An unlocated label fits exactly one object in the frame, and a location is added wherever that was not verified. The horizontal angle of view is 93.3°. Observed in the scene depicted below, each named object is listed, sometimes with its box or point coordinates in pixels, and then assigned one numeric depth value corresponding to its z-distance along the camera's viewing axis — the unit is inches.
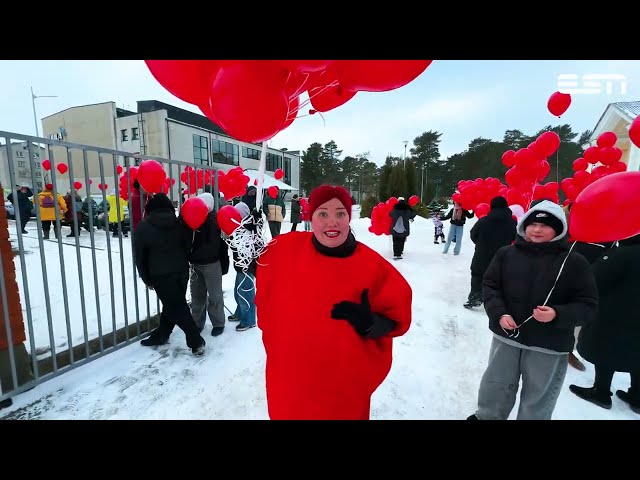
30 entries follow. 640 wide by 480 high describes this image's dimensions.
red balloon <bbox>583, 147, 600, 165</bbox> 215.2
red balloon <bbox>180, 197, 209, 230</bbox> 120.6
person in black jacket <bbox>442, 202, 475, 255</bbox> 307.6
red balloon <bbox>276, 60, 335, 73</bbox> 46.5
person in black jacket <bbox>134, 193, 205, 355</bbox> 116.9
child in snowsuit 412.2
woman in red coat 55.8
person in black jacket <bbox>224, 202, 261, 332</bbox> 149.4
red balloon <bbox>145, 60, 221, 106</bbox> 49.0
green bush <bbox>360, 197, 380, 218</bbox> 806.5
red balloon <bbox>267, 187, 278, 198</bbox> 364.2
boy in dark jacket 72.1
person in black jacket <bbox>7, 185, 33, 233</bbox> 228.2
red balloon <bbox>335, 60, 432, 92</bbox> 47.7
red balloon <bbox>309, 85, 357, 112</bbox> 59.4
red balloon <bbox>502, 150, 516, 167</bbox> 202.1
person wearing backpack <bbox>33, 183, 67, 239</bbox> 304.9
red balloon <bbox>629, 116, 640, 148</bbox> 96.4
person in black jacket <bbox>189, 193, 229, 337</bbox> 135.6
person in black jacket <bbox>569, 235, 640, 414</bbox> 88.6
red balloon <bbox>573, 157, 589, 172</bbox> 257.0
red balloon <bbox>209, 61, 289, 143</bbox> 44.7
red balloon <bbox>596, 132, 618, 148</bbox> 213.0
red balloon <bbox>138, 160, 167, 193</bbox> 117.7
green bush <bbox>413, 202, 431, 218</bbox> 824.0
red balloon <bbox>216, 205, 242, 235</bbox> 78.2
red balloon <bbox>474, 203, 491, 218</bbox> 217.0
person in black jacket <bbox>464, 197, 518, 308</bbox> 165.8
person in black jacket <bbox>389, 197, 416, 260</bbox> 305.3
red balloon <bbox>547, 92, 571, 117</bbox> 165.3
